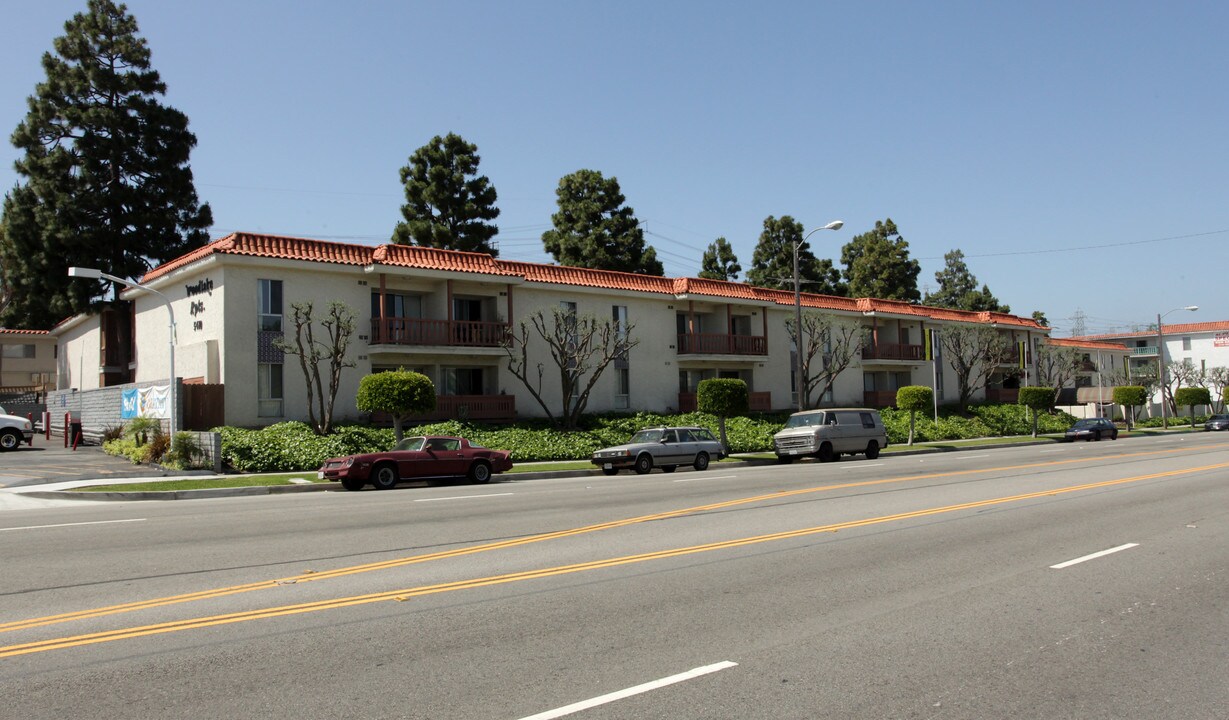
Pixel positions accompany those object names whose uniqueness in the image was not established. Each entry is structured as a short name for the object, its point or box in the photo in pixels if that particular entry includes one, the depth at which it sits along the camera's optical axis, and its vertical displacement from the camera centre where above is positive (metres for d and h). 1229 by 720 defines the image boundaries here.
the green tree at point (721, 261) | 73.75 +10.79
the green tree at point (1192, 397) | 66.38 -1.24
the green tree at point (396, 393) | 26.75 +0.33
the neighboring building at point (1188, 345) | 99.00 +3.89
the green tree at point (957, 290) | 100.38 +11.03
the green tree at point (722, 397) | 33.41 -0.09
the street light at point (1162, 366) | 65.15 +1.10
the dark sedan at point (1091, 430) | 48.75 -2.53
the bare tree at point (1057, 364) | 60.22 +1.32
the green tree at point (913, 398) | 41.16 -0.41
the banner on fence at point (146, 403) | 28.67 +0.32
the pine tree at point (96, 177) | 44.53 +11.83
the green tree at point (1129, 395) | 59.03 -0.86
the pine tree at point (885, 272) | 77.94 +10.11
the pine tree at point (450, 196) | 55.50 +12.61
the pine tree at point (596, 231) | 60.28 +11.14
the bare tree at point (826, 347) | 44.66 +2.30
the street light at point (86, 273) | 23.67 +3.70
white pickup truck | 32.12 -0.52
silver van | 31.86 -1.56
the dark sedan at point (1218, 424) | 62.56 -3.06
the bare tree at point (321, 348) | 29.11 +1.92
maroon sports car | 21.70 -1.48
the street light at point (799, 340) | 35.83 +2.06
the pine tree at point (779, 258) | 74.56 +11.05
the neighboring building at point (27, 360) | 55.56 +3.47
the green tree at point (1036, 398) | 49.75 -0.75
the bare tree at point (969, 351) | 54.09 +2.17
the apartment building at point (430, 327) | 30.70 +3.15
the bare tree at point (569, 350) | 34.75 +1.93
